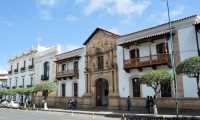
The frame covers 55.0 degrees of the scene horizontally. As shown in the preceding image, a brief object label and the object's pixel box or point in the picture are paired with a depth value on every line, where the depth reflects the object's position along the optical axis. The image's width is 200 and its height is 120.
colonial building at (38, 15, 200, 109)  17.44
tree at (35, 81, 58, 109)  25.34
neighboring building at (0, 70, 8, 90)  60.75
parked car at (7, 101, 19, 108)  31.94
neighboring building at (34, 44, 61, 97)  31.33
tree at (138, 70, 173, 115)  14.88
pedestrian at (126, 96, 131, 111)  19.81
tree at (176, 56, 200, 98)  12.61
